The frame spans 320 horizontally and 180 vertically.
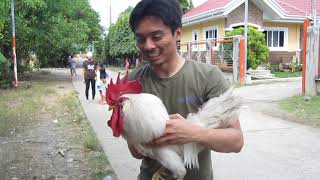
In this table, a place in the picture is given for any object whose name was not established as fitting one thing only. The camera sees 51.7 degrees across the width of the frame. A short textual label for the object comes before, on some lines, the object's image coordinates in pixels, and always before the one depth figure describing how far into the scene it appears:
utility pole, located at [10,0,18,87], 11.75
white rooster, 1.41
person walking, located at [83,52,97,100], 10.56
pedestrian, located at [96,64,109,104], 10.57
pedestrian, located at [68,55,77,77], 21.02
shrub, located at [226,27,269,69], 14.46
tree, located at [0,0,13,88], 13.28
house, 17.37
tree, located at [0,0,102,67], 13.78
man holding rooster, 1.45
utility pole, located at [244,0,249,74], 13.03
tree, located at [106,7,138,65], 26.47
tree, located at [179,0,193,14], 27.16
